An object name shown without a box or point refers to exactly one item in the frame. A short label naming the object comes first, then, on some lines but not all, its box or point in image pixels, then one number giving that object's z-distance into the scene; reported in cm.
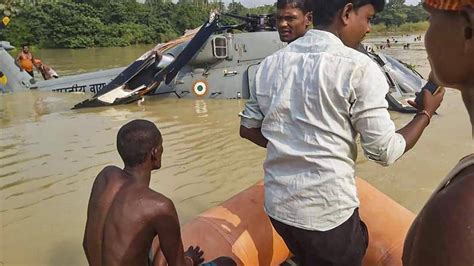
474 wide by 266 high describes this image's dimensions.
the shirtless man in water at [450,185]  76
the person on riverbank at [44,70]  1484
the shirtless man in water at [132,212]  210
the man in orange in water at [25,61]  1478
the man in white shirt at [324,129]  172
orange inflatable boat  270
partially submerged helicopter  1041
